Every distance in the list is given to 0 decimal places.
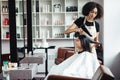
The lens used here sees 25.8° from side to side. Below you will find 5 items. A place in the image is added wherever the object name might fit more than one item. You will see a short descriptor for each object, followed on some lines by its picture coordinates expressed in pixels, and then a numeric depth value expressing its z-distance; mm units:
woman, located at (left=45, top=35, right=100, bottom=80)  3152
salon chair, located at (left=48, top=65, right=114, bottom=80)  1906
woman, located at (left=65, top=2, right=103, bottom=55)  3215
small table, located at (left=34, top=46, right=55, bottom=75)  5729
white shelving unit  6539
